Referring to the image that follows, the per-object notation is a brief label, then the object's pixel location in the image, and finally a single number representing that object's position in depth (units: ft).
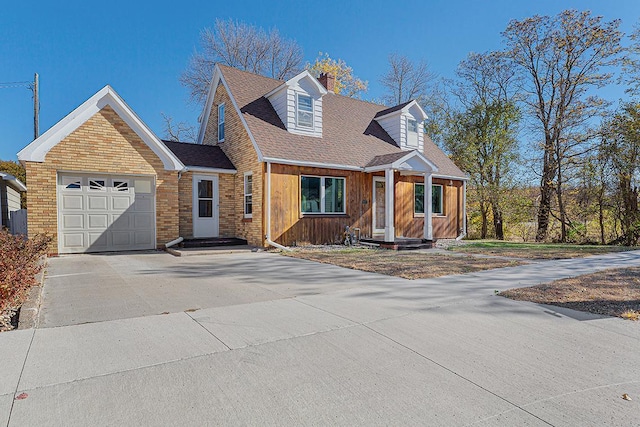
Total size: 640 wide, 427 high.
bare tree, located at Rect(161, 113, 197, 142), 90.94
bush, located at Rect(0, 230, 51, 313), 15.02
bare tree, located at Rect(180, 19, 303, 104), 84.58
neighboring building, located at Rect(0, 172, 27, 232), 46.52
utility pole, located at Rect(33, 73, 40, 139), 72.21
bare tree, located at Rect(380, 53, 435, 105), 91.50
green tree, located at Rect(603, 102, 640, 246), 53.36
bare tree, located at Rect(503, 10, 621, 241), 59.11
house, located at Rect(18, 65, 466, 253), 35.86
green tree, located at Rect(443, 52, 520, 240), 72.16
